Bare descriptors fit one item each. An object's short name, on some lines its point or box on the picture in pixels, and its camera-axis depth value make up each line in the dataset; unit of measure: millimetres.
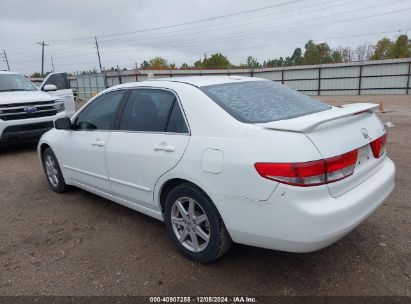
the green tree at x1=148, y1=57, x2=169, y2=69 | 78656
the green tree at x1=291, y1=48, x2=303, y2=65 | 110750
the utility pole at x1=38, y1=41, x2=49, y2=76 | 58312
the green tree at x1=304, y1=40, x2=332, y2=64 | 71125
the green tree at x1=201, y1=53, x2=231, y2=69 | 69750
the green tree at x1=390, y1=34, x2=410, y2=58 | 54344
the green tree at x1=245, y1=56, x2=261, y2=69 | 93612
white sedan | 2396
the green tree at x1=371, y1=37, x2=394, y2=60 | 63781
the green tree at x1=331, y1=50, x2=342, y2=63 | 75312
